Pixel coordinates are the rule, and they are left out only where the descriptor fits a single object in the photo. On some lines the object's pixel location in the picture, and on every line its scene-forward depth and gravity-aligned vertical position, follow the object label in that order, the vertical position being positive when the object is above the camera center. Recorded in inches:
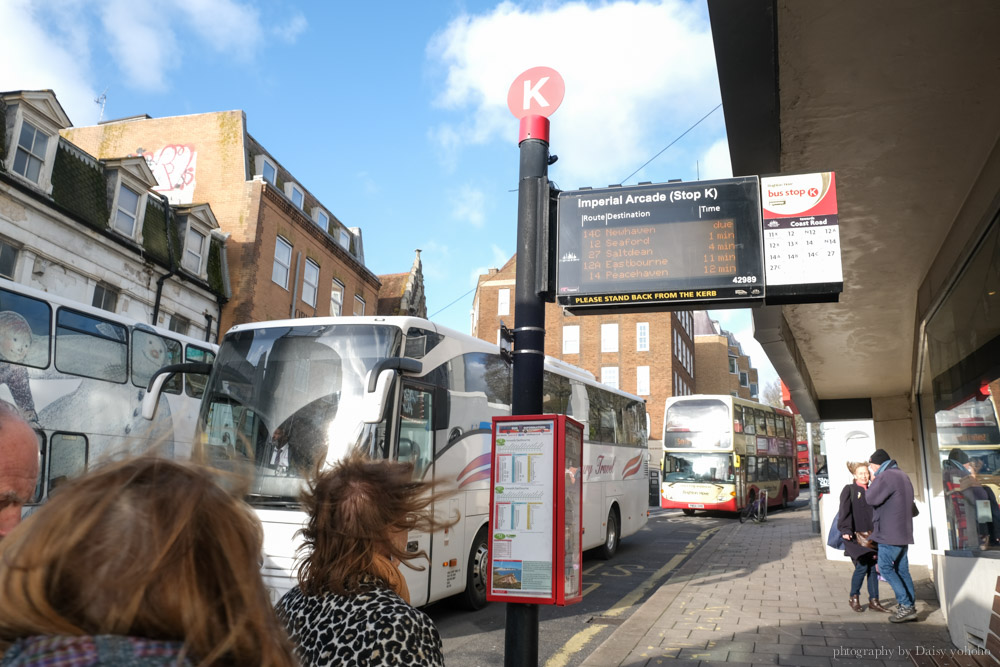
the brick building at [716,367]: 2544.3 +402.6
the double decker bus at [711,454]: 959.6 +34.3
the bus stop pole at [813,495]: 719.7 -13.7
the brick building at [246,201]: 973.8 +377.7
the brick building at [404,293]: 1478.8 +370.5
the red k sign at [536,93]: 195.8 +104.3
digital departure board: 186.9 +61.2
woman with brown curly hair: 77.6 -12.8
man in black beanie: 289.3 -18.8
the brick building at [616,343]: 1968.5 +373.3
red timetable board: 179.6 -9.9
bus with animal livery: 372.2 +48.9
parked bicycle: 907.4 -39.0
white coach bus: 274.2 +23.7
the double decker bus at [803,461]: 1985.7 +56.8
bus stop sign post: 176.9 +58.8
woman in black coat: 315.3 -21.3
